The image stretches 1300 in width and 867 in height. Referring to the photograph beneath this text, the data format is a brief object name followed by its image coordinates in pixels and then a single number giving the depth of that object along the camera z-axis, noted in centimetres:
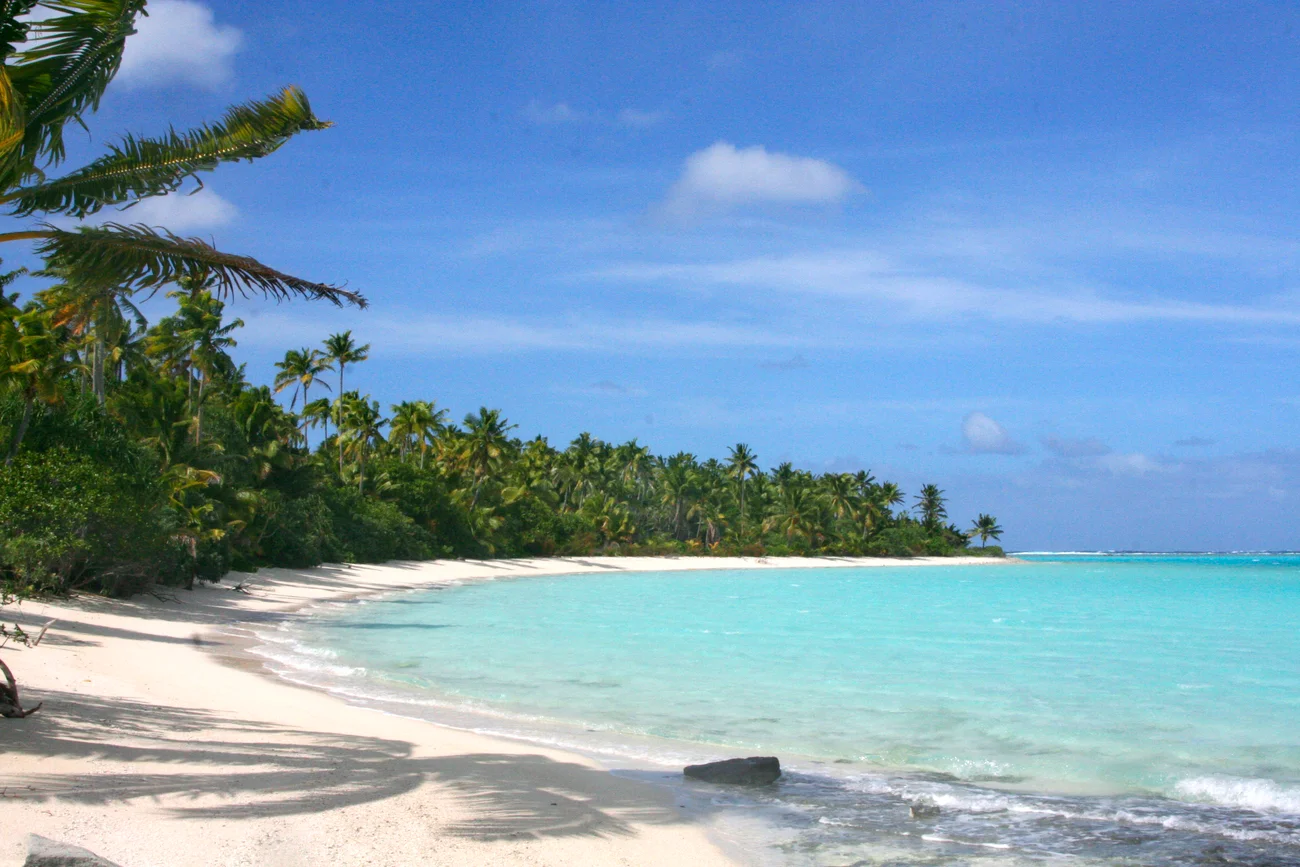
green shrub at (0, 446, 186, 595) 1712
